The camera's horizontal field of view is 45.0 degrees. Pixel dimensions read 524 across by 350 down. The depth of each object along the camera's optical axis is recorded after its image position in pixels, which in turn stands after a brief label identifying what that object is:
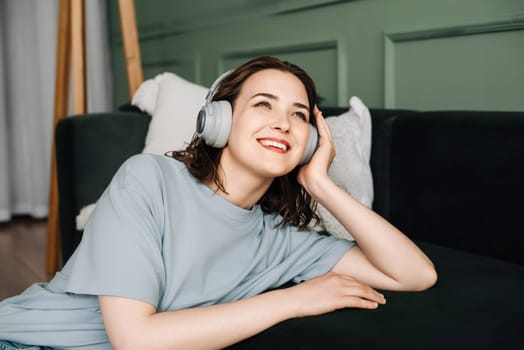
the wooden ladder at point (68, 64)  2.91
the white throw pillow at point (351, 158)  1.80
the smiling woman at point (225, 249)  1.06
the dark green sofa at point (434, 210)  1.05
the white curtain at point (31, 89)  4.20
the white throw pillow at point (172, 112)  2.15
